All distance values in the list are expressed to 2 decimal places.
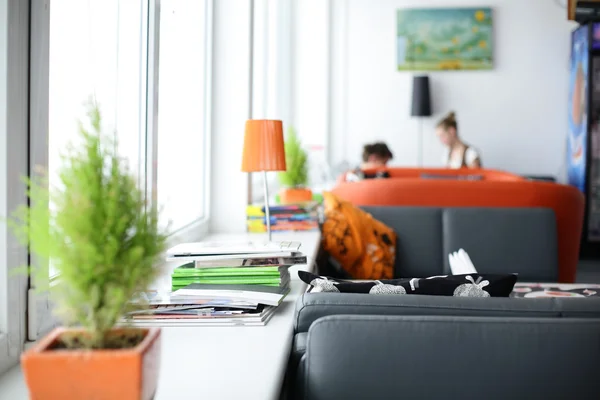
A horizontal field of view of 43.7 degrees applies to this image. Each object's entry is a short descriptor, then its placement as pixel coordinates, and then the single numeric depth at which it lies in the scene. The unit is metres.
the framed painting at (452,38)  8.22
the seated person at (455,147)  7.44
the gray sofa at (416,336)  1.52
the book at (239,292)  2.04
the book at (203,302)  2.03
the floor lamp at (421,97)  8.09
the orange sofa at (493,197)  4.39
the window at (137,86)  1.67
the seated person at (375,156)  7.09
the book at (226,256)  2.23
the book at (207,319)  1.98
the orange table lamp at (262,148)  3.05
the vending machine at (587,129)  7.31
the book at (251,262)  2.25
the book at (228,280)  2.21
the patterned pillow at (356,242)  3.75
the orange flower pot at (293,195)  4.61
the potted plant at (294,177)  4.62
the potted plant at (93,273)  1.03
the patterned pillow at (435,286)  1.84
